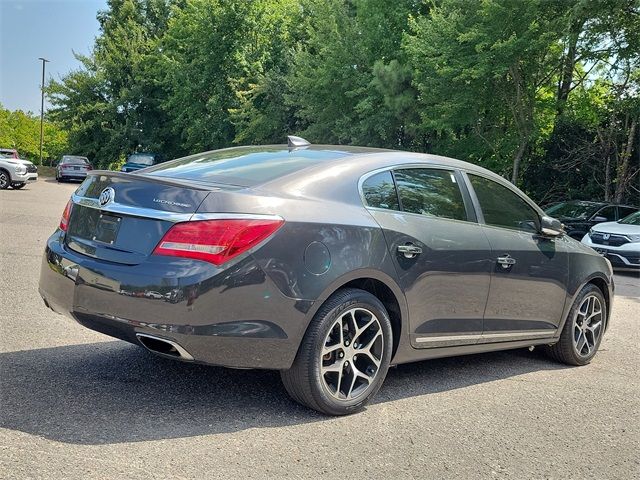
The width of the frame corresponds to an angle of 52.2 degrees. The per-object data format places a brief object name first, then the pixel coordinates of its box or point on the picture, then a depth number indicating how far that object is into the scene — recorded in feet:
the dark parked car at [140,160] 117.91
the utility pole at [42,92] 157.56
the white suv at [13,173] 78.12
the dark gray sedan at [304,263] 11.02
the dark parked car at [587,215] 50.62
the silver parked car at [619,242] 42.49
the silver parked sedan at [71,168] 115.65
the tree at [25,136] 255.50
